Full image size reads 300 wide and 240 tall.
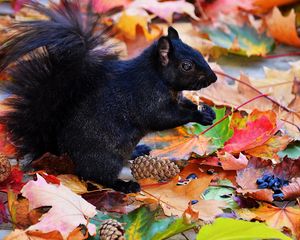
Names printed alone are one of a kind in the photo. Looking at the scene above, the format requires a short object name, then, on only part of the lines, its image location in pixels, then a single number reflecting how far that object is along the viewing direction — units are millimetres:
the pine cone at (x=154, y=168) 4492
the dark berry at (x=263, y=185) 4437
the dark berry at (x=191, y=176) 4653
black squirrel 4339
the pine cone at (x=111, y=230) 3619
